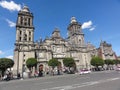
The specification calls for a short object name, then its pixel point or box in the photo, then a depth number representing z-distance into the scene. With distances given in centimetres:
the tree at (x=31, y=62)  2774
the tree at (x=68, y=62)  2935
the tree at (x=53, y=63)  2824
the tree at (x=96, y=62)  3495
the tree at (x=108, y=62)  4062
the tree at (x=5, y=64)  2169
